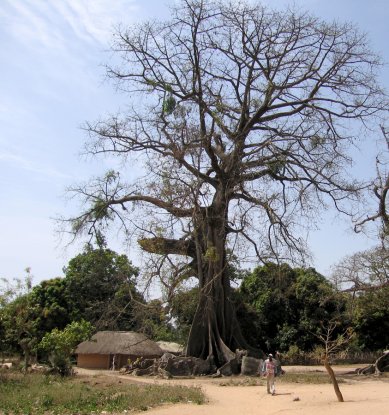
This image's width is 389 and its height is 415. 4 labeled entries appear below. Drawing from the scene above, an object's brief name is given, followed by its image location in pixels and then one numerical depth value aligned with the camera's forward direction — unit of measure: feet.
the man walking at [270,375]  46.85
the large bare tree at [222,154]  69.46
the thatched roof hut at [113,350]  99.45
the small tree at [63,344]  62.75
